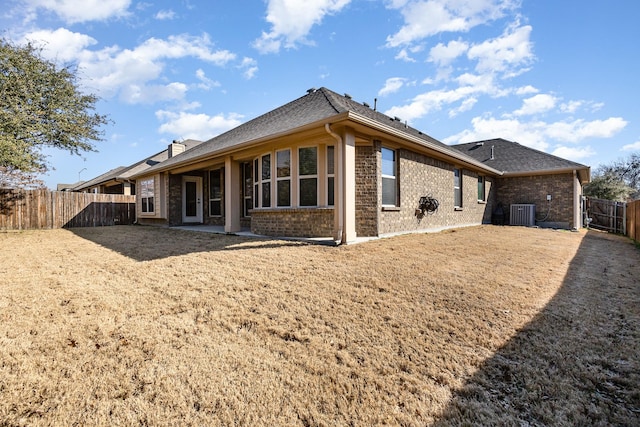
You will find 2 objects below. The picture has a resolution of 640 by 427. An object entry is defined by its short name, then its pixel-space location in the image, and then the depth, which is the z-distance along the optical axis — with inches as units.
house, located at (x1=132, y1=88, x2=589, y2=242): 269.3
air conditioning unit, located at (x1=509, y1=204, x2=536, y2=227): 563.5
